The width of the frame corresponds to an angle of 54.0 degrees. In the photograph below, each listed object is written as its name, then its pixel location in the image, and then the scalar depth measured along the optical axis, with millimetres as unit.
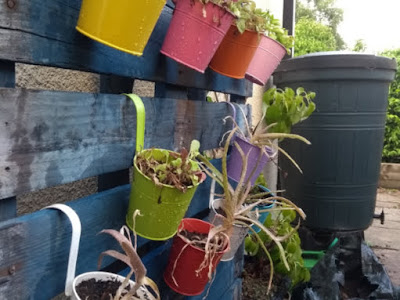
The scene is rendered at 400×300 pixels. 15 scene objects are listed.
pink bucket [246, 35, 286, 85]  1414
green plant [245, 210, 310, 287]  1947
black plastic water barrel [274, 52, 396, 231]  2424
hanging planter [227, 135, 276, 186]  1392
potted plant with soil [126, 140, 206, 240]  854
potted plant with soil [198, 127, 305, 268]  1099
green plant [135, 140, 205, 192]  863
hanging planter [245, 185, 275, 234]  1498
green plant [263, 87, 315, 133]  1591
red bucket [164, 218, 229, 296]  1044
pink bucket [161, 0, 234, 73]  934
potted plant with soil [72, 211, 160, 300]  691
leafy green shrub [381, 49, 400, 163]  5367
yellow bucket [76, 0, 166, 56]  718
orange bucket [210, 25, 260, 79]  1188
